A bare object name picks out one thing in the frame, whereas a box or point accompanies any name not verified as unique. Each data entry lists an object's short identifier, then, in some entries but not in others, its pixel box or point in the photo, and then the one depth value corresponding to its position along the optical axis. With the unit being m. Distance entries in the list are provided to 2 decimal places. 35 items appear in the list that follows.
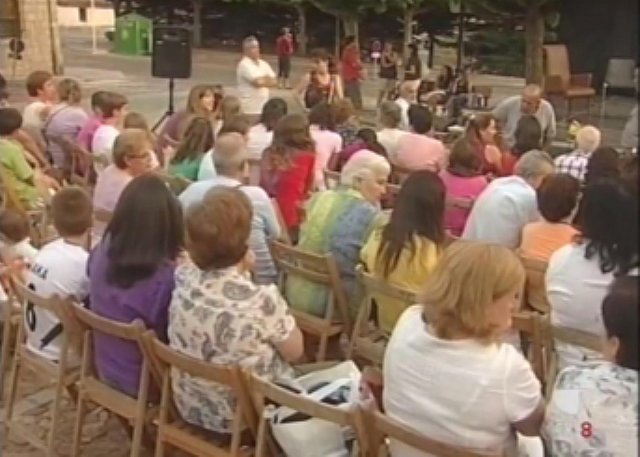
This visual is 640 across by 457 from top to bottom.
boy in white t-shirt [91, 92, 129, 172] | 6.65
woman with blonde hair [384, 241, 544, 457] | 2.58
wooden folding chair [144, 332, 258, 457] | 2.87
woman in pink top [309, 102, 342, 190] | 6.82
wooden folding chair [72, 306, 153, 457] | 3.20
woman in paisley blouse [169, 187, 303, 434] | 3.15
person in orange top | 4.31
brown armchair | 16.94
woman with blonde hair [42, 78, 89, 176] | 7.55
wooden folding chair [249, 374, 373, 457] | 2.65
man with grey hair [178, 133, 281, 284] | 4.82
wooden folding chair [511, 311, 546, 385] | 3.36
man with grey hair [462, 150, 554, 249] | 4.92
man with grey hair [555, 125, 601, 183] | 6.41
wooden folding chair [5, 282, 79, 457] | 3.50
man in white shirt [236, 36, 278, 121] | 10.89
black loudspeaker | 11.99
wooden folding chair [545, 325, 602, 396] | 3.22
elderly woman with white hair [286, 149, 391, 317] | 4.47
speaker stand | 11.84
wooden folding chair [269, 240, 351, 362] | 4.23
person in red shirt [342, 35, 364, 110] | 17.36
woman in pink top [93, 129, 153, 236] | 5.41
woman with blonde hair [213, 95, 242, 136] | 7.14
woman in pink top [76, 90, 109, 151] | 7.27
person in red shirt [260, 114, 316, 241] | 5.78
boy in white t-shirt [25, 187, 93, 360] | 3.84
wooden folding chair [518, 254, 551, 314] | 4.18
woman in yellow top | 3.97
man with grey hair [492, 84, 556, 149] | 9.83
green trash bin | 29.64
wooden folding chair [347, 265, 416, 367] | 3.78
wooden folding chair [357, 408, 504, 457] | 2.50
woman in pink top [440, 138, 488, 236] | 5.55
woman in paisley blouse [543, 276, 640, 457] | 2.49
